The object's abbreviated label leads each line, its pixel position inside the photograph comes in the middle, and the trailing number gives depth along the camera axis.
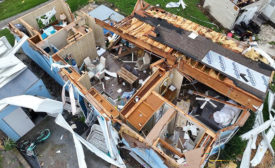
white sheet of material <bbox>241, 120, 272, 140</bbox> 14.23
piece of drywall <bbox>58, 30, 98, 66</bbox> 16.09
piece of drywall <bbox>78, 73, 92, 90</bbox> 13.77
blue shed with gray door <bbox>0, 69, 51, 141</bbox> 13.27
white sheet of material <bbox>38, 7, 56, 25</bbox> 18.95
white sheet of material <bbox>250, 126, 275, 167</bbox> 13.77
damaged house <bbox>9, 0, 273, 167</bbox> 12.23
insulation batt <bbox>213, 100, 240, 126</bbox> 14.26
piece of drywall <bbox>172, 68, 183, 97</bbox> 14.93
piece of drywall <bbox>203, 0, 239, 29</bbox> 20.43
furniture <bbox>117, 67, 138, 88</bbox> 16.30
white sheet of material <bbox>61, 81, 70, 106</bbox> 13.84
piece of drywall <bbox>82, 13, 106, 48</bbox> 18.03
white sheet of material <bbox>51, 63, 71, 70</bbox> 14.03
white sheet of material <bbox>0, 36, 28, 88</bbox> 13.65
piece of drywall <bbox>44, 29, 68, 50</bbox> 16.46
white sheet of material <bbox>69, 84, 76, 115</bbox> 13.40
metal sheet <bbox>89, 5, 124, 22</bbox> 22.22
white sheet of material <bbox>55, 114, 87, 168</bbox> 12.62
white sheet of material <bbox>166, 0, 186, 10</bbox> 23.67
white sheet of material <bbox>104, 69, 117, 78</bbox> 17.87
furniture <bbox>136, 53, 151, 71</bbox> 17.55
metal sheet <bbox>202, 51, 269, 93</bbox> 13.25
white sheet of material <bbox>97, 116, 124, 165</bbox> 12.12
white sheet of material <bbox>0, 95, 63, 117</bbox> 12.47
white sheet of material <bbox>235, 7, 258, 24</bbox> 20.60
